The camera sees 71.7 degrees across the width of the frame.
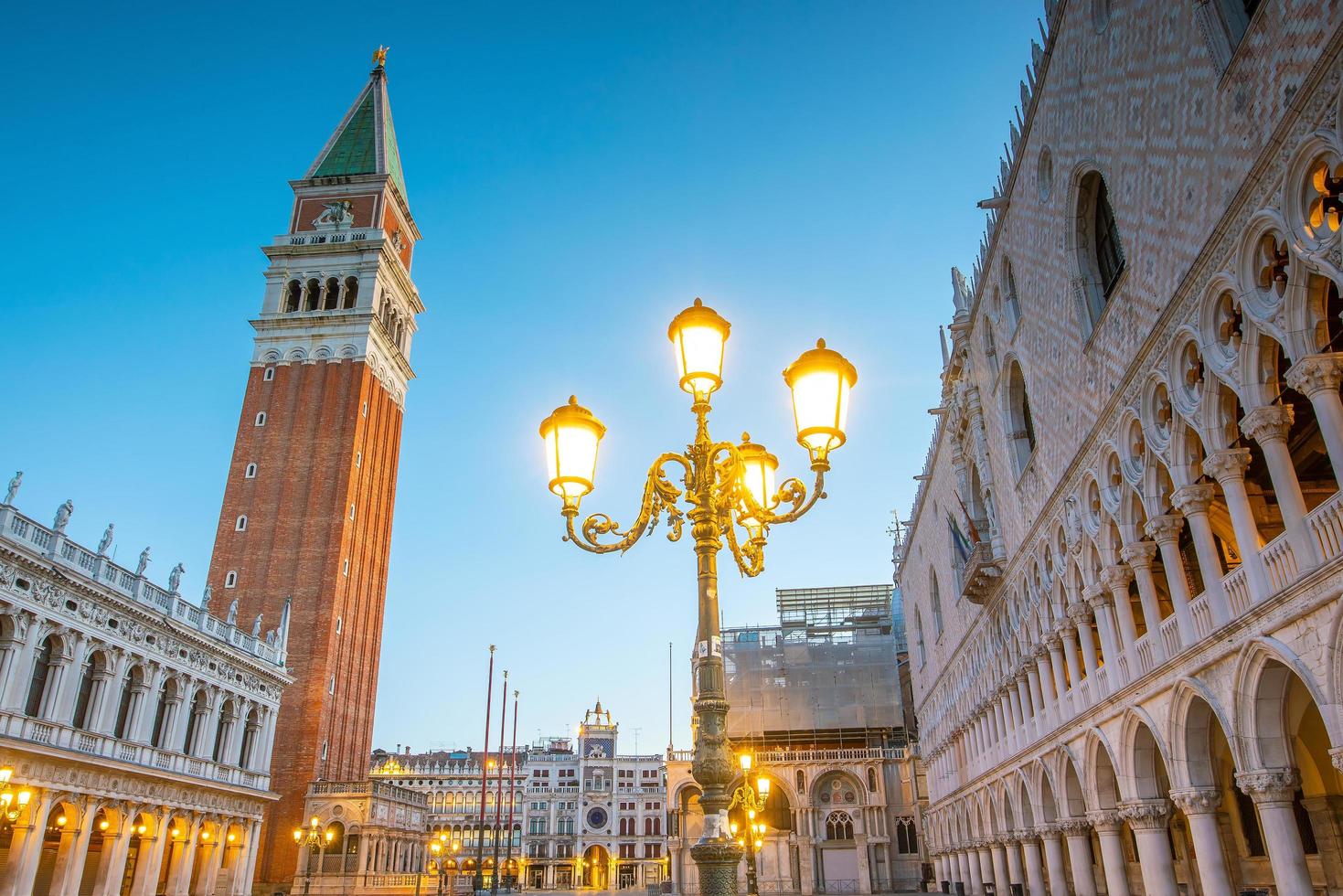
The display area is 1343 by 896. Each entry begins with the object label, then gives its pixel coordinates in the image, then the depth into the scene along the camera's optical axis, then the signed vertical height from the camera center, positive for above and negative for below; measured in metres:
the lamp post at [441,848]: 44.47 +0.35
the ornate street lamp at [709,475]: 7.12 +3.10
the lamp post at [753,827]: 19.31 +0.58
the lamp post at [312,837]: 39.62 +0.82
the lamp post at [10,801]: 19.11 +1.29
